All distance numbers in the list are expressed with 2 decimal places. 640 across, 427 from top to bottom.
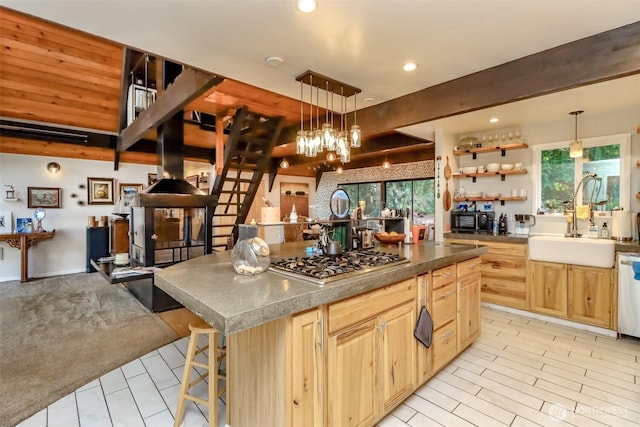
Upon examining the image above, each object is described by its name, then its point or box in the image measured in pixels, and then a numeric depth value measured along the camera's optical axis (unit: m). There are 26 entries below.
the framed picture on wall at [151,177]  6.86
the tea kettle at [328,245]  2.32
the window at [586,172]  3.51
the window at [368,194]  7.66
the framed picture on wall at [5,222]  5.41
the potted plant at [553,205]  3.94
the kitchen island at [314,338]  1.38
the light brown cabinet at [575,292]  3.14
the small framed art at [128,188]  6.56
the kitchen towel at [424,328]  2.09
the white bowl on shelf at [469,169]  4.43
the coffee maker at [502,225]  4.19
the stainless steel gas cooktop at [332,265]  1.66
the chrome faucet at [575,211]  3.68
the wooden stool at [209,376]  1.77
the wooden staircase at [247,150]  4.34
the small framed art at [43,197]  5.65
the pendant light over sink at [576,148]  3.56
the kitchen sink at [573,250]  3.12
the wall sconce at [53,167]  5.75
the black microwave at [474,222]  4.30
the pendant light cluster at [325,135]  2.52
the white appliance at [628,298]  2.95
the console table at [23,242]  5.21
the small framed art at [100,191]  6.27
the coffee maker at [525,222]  4.09
